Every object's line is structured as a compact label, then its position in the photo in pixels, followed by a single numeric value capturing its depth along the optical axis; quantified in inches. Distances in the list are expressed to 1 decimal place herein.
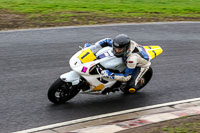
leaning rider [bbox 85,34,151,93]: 576.7
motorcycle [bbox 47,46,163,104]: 582.6
